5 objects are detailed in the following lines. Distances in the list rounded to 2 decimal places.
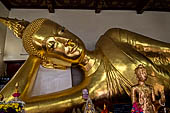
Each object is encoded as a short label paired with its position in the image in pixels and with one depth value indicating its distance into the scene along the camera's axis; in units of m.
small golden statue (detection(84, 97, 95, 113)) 2.69
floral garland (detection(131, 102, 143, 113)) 2.35
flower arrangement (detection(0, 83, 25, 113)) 2.05
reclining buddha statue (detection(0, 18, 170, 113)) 3.69
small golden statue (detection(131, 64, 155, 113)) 2.96
